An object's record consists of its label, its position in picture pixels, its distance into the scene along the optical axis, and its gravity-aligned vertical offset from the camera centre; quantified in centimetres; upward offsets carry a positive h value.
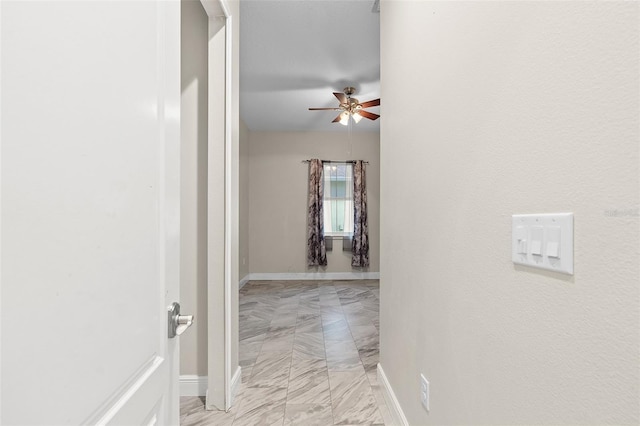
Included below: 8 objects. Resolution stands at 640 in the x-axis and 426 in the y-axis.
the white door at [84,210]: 46 +0
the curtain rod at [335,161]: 685 +90
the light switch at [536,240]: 77 -7
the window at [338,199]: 690 +19
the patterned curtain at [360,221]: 677 -21
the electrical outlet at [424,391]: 144 -72
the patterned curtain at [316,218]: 673 -16
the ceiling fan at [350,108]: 429 +121
